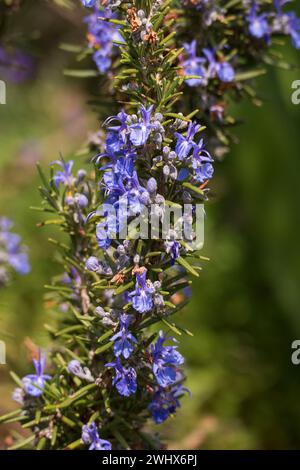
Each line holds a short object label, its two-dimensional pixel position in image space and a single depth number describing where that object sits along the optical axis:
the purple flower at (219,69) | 0.57
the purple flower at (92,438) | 0.51
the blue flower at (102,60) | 0.57
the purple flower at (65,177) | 0.55
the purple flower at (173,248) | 0.50
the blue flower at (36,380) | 0.53
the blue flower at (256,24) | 0.58
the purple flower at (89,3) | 0.51
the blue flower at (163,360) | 0.51
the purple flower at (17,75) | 1.32
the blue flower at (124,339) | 0.50
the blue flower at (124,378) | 0.50
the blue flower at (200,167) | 0.50
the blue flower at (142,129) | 0.50
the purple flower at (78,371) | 0.53
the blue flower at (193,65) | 0.56
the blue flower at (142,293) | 0.49
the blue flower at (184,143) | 0.50
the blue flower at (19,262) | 0.65
